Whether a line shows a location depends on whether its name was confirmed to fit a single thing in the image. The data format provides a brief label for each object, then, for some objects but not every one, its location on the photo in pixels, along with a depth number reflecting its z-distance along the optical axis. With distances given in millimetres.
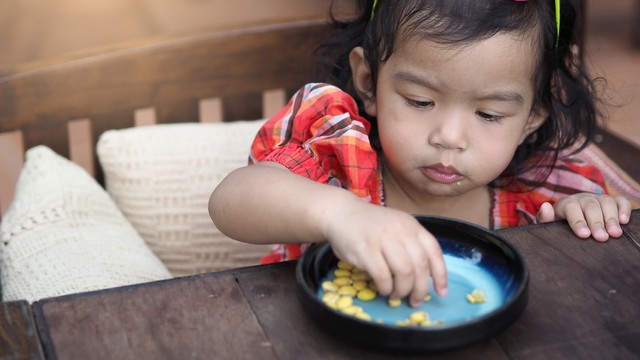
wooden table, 805
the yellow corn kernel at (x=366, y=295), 875
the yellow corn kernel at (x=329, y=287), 886
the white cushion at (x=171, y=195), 1646
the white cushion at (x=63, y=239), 1361
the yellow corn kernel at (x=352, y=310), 837
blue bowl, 759
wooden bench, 1590
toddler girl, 984
